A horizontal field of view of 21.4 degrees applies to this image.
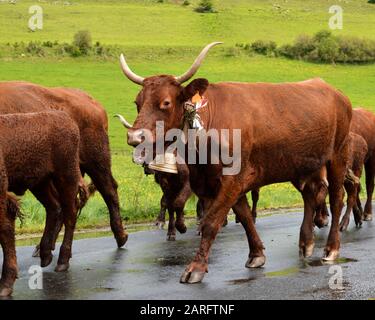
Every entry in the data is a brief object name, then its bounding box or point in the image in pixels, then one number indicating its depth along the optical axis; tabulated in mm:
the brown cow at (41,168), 10308
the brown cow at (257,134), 10883
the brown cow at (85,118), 12938
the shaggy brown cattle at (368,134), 18797
